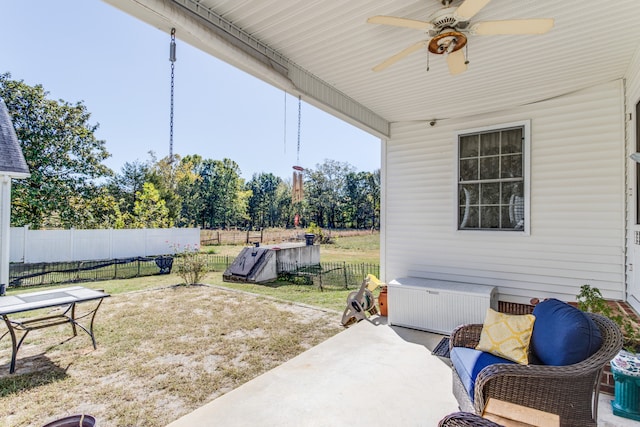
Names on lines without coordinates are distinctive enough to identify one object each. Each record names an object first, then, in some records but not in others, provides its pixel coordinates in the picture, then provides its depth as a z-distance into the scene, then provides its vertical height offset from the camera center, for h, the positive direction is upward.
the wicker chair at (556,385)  1.86 -1.03
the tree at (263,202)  30.17 +1.40
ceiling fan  2.01 +1.37
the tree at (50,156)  11.51 +2.33
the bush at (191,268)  7.72 -1.34
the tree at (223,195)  26.91 +1.78
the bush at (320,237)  14.85 -1.08
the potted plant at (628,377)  2.27 -1.16
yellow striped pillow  2.36 -0.94
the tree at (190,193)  23.22 +1.79
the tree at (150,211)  15.37 +0.16
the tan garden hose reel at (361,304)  4.68 -1.36
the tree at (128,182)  20.64 +2.22
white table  3.29 -1.02
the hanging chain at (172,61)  2.36 +1.21
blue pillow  1.94 -0.78
